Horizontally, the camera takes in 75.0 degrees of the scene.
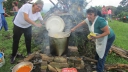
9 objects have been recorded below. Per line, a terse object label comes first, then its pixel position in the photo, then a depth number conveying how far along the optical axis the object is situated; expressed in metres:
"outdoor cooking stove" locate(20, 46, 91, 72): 2.34
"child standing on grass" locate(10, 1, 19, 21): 5.74
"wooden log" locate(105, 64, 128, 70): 2.66
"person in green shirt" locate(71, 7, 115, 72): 2.01
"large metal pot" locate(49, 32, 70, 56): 2.21
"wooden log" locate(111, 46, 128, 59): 3.38
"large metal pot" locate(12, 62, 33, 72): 2.19
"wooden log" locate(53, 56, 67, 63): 2.34
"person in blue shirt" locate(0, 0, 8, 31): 4.64
